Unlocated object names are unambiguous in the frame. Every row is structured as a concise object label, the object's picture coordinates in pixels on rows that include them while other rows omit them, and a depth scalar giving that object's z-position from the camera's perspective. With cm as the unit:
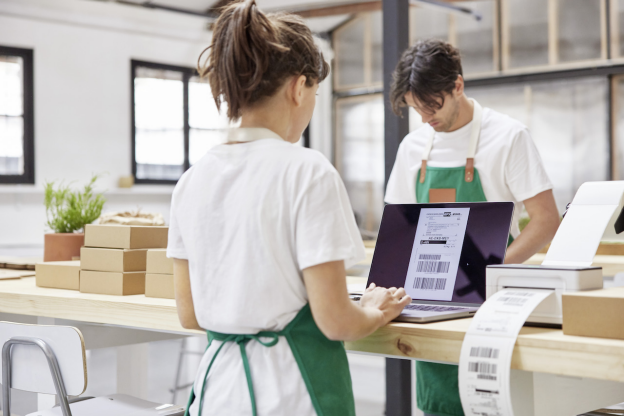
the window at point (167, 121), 808
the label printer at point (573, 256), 121
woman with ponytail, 114
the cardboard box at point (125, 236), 209
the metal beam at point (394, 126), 253
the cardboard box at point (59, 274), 219
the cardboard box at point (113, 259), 206
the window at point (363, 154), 910
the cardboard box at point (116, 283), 205
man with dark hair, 208
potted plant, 258
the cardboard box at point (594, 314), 112
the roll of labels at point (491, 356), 110
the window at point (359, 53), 912
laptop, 150
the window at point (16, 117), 698
